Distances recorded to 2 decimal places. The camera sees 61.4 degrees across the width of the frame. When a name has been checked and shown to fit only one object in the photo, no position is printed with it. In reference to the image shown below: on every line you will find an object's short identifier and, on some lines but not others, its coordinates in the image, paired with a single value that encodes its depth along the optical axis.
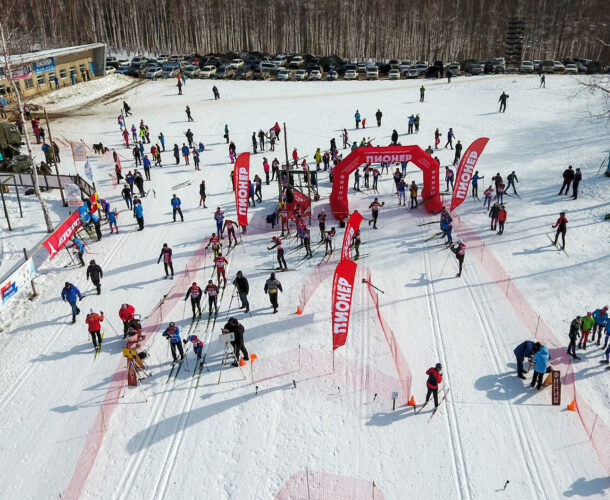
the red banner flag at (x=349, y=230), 14.35
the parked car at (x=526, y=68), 48.03
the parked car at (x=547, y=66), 47.88
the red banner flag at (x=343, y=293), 12.20
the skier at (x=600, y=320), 12.91
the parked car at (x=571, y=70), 46.97
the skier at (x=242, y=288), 14.65
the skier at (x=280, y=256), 16.92
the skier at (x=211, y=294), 14.80
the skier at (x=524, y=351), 11.80
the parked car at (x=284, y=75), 50.25
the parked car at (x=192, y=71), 50.97
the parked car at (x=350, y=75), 50.25
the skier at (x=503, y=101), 35.67
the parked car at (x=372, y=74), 50.44
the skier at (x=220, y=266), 16.42
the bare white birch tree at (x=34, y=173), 19.64
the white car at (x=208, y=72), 51.47
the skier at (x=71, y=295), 14.88
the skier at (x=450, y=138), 29.65
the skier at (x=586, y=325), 12.87
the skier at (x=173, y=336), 12.87
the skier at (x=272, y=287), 14.78
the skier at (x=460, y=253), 16.50
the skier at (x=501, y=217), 19.28
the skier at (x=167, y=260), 16.78
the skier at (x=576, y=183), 21.86
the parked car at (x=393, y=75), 49.28
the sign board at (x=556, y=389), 11.44
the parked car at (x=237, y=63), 53.75
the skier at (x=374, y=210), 20.27
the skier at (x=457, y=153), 26.85
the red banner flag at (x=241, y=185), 20.31
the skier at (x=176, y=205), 21.41
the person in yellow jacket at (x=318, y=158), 27.50
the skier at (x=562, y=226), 18.09
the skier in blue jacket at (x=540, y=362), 11.62
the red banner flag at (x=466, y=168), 20.49
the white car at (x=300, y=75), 50.53
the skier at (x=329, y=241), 18.55
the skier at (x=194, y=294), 14.69
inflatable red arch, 21.00
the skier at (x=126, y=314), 14.03
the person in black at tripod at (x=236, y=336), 12.75
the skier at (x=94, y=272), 16.17
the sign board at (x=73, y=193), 21.98
